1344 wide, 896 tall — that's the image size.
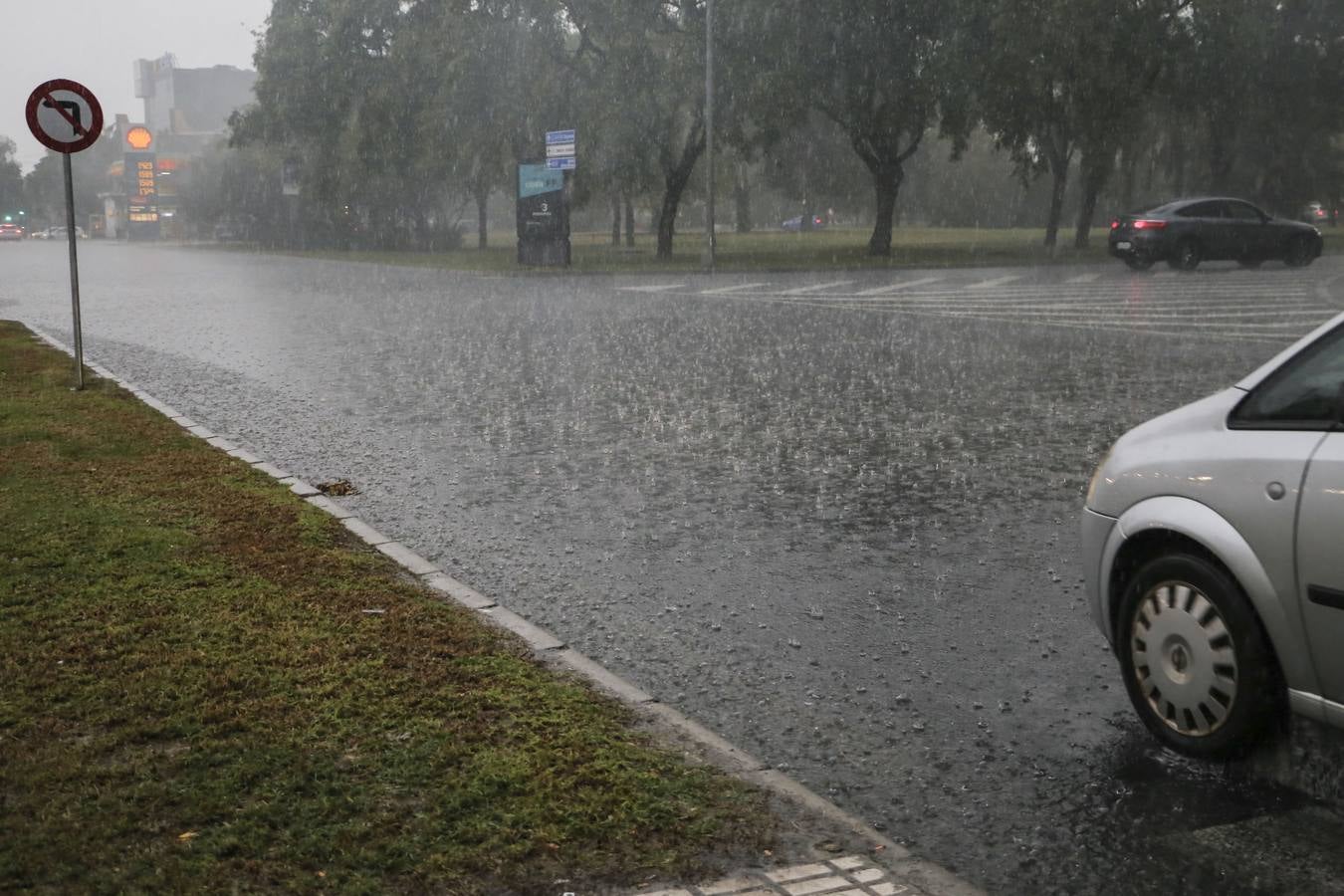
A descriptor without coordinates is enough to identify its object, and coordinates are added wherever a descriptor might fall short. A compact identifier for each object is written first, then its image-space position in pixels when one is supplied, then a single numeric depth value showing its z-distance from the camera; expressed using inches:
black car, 1236.5
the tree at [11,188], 6030.0
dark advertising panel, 1465.3
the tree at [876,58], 1449.3
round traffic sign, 466.6
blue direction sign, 1418.6
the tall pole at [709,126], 1307.8
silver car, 145.9
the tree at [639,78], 1462.8
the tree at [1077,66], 1482.5
